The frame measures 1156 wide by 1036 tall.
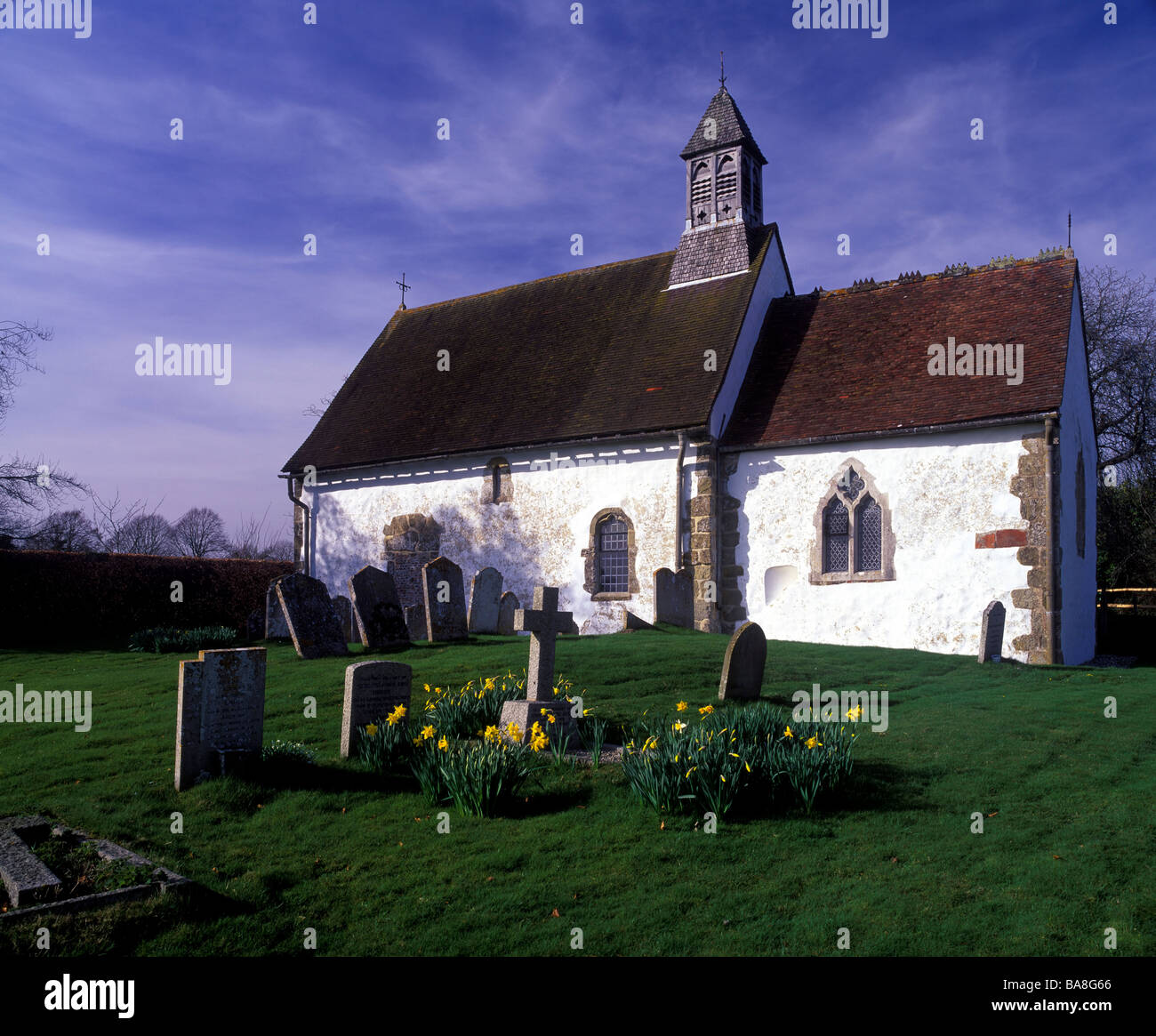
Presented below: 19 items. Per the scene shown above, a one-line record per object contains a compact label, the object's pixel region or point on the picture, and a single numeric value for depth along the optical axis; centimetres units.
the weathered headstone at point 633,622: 1652
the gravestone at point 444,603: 1509
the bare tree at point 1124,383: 3019
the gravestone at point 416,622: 1681
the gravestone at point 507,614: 1814
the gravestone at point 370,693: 836
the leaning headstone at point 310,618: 1364
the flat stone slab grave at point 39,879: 510
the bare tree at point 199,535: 4759
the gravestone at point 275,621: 1659
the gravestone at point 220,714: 750
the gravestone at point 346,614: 1781
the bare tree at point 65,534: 3222
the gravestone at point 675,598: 1709
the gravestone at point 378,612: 1426
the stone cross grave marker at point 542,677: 845
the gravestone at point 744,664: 1007
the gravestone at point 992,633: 1450
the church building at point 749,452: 1579
